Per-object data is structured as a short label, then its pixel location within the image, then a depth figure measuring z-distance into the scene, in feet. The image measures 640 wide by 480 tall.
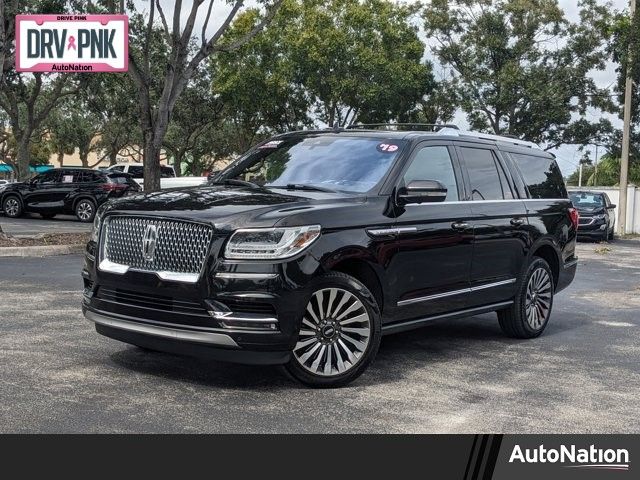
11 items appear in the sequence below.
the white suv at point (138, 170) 115.70
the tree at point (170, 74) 60.49
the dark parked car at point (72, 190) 82.69
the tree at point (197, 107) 144.36
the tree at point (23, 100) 97.81
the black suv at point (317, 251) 18.39
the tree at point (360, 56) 123.34
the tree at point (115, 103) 103.76
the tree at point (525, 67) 119.24
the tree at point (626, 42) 81.51
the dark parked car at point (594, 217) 85.30
